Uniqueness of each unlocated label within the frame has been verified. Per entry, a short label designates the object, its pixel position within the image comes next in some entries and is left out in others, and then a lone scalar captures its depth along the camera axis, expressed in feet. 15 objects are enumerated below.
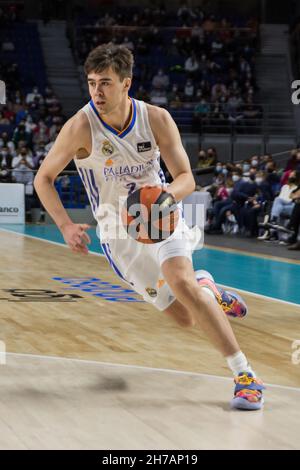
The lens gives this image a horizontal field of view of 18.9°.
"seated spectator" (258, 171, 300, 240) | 51.52
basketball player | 14.73
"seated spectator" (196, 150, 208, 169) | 75.20
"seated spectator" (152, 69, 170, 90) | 91.86
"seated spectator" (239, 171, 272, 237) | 55.42
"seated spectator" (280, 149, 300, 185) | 55.05
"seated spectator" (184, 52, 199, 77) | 93.71
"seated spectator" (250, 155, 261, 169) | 63.73
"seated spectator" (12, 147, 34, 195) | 73.70
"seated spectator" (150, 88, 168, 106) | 87.10
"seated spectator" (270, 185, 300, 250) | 48.39
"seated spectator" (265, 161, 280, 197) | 57.88
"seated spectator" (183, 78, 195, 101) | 89.47
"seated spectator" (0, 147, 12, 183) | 72.95
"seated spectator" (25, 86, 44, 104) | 86.99
